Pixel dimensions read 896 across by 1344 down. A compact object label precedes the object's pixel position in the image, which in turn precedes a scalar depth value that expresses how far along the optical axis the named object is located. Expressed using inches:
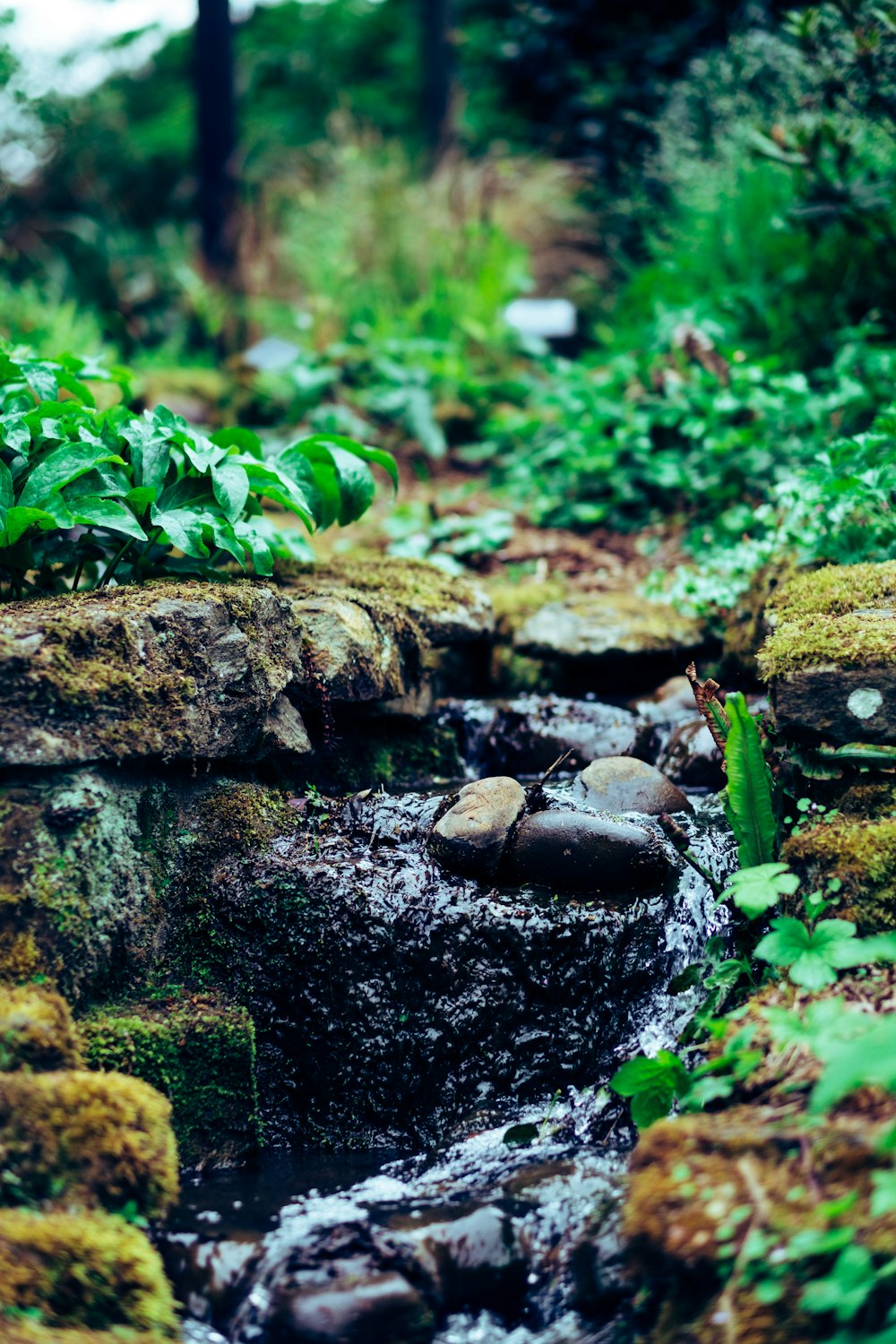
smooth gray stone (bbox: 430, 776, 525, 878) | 98.4
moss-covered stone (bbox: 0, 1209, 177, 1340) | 61.7
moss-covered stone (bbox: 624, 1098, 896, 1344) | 56.9
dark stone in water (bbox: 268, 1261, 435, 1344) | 65.3
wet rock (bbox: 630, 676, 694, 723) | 140.6
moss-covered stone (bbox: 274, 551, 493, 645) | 126.1
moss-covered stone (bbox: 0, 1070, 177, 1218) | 68.1
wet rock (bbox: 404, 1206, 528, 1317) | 70.7
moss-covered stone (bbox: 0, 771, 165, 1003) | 83.8
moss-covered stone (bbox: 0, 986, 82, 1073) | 73.3
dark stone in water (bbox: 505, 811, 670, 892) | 97.6
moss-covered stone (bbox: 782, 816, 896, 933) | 82.0
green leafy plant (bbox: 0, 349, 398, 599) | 96.0
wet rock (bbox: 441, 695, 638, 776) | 132.3
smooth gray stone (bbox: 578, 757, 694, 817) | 111.2
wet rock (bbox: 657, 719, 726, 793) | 125.1
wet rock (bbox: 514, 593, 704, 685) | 146.9
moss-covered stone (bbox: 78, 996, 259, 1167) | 85.6
